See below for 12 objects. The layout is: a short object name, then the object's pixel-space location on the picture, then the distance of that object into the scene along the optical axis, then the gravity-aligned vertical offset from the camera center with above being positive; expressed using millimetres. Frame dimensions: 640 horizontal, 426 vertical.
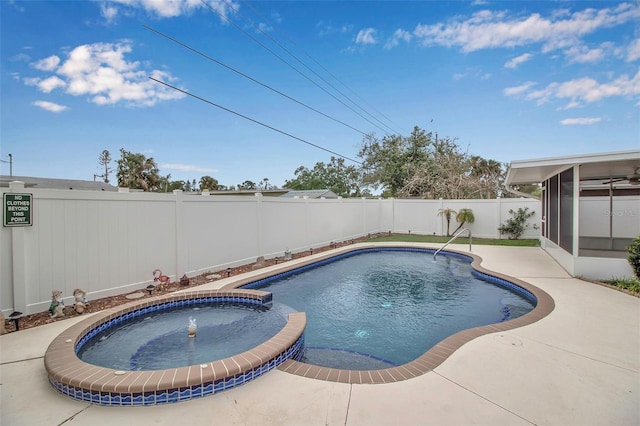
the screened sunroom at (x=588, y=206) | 7293 -6
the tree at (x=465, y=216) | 16219 -507
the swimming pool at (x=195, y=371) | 2898 -1763
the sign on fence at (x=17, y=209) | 4676 +0
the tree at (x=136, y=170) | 31641 +4078
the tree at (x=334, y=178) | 39156 +4056
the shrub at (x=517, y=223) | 15132 -842
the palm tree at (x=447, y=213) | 16828 -355
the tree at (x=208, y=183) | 38969 +3275
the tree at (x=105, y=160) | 40812 +6664
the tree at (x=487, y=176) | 22125 +2548
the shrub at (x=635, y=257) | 6127 -1044
